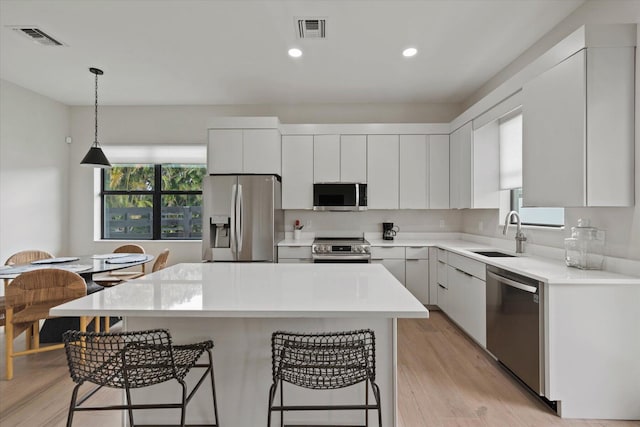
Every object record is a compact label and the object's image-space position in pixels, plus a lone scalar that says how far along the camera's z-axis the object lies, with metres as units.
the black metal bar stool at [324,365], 1.33
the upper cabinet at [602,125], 2.04
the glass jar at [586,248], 2.27
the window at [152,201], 5.01
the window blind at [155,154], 4.84
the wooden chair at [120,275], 3.70
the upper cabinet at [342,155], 4.39
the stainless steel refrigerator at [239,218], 3.94
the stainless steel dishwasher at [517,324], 2.07
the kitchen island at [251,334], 1.58
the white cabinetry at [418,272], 4.04
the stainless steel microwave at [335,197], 4.32
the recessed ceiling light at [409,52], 3.17
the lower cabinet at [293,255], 4.09
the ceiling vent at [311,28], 2.71
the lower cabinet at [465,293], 2.87
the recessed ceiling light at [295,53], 3.19
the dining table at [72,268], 2.93
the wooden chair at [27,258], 2.89
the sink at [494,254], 3.10
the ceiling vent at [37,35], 2.83
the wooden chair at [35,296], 2.50
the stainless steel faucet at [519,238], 3.03
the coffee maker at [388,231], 4.55
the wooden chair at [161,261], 3.41
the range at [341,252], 3.94
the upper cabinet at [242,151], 4.19
